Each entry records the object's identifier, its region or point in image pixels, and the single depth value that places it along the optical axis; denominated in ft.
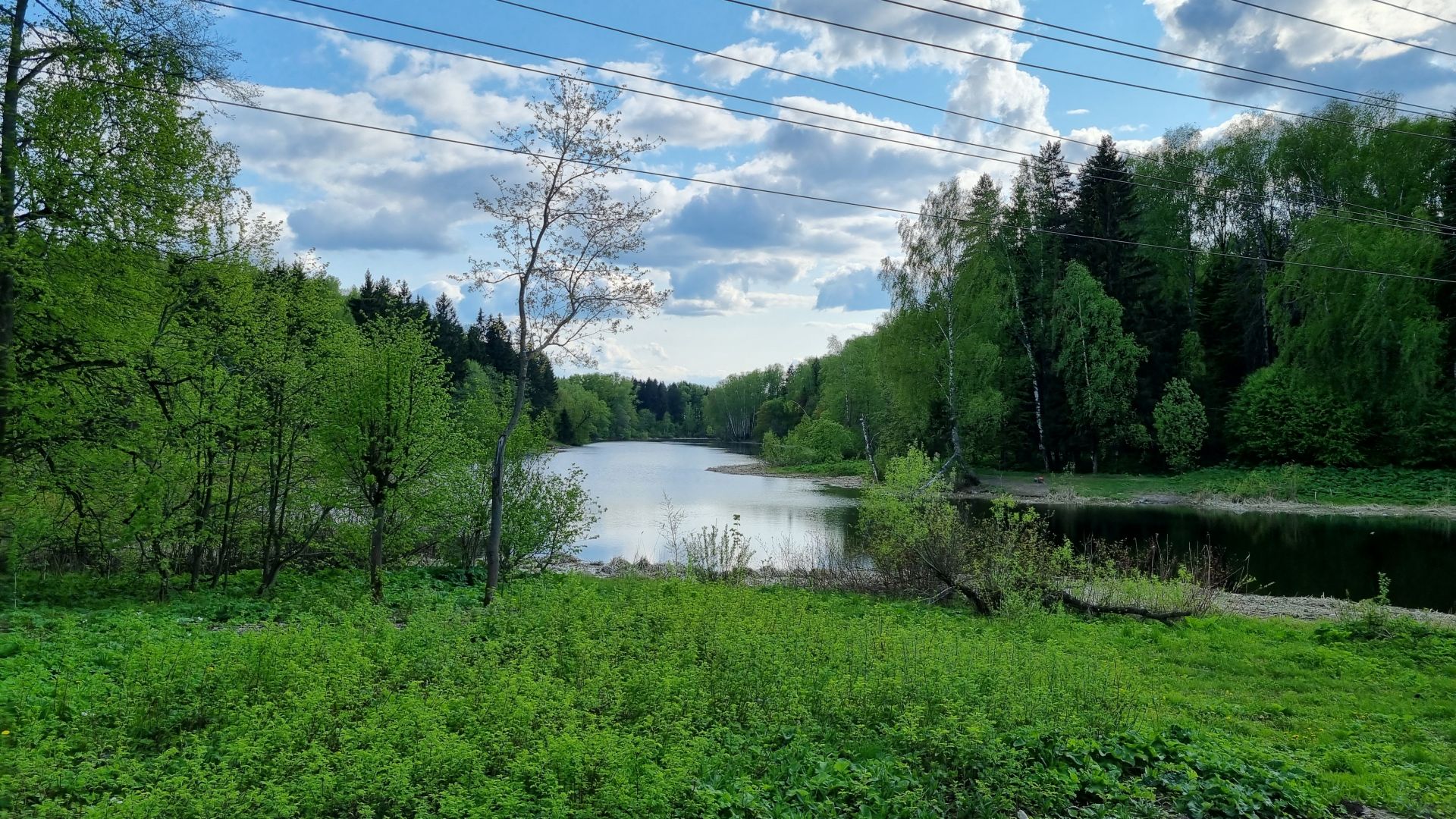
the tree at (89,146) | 30.48
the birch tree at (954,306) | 115.34
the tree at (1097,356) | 121.08
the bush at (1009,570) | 41.52
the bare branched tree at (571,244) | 42.09
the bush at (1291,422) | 112.57
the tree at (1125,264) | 128.36
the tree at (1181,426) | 119.85
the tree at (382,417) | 38.40
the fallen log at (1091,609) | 40.25
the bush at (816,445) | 176.45
